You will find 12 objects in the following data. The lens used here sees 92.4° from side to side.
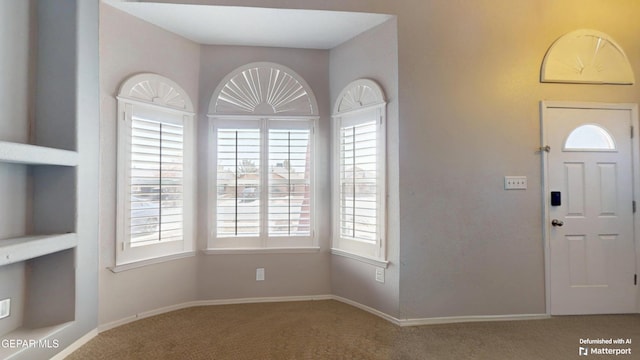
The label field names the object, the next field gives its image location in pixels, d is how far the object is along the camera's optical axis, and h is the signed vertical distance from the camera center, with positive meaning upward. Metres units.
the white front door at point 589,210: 2.80 -0.24
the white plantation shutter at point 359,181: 2.95 +0.03
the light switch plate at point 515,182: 2.79 +0.02
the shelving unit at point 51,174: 2.14 +0.08
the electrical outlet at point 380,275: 2.84 -0.84
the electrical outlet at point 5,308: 2.09 -0.85
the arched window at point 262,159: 3.23 +0.27
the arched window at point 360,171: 2.88 +0.13
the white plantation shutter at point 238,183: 3.23 +0.01
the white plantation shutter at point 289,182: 3.28 +0.02
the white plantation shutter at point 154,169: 2.72 +0.14
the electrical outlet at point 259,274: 3.23 -0.94
